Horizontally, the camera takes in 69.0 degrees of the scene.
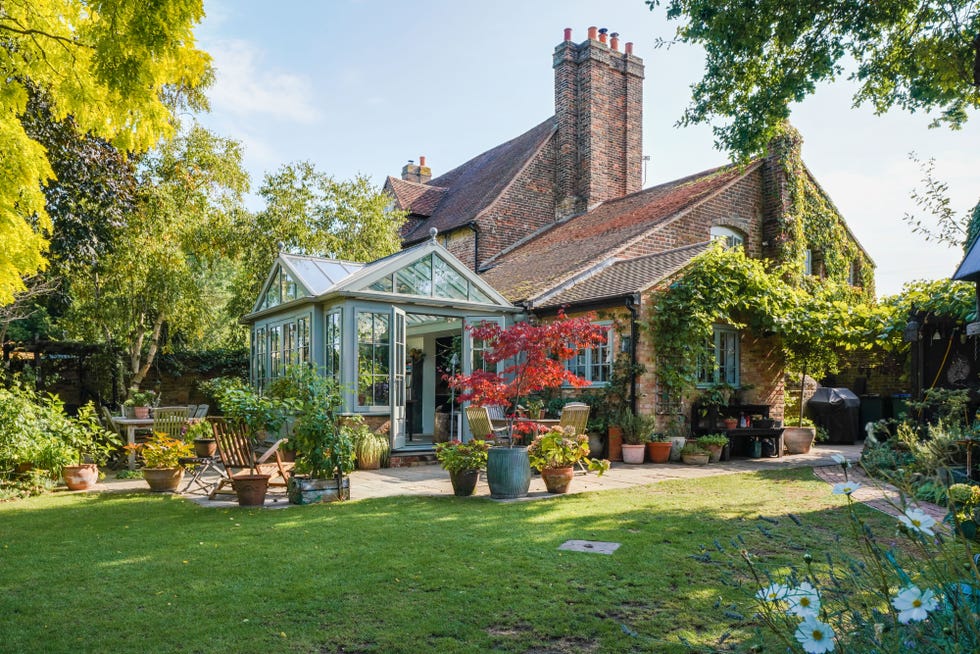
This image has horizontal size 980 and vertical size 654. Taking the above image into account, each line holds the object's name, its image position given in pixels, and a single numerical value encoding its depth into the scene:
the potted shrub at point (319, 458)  8.07
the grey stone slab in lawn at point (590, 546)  5.67
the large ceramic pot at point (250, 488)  7.95
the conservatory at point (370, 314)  11.93
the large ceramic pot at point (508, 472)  8.27
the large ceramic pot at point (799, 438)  13.86
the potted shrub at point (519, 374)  8.30
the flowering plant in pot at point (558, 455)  8.58
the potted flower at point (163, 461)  9.03
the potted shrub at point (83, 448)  9.09
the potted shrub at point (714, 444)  12.40
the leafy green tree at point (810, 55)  8.95
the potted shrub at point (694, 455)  12.13
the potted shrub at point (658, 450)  12.38
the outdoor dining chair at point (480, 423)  10.66
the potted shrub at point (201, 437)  10.56
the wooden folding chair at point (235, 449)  8.41
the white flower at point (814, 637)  1.78
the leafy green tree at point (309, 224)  18.02
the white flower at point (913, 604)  1.75
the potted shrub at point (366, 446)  11.39
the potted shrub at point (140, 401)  12.24
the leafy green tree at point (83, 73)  4.30
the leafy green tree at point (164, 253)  13.38
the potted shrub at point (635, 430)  12.22
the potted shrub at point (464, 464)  8.46
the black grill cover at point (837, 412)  15.88
